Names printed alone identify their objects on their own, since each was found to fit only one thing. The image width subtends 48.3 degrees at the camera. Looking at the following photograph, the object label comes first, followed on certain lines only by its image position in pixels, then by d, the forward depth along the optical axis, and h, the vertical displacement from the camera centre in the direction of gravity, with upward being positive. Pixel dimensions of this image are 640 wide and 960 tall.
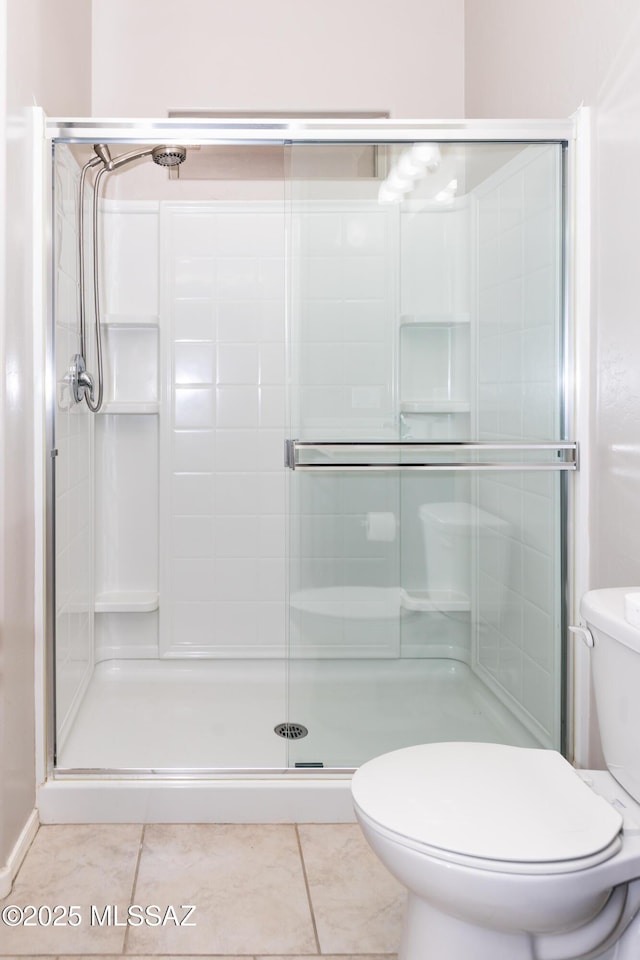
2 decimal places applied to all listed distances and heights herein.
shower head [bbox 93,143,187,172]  2.04 +0.86
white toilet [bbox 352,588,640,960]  0.99 -0.56
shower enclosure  1.80 +0.02
